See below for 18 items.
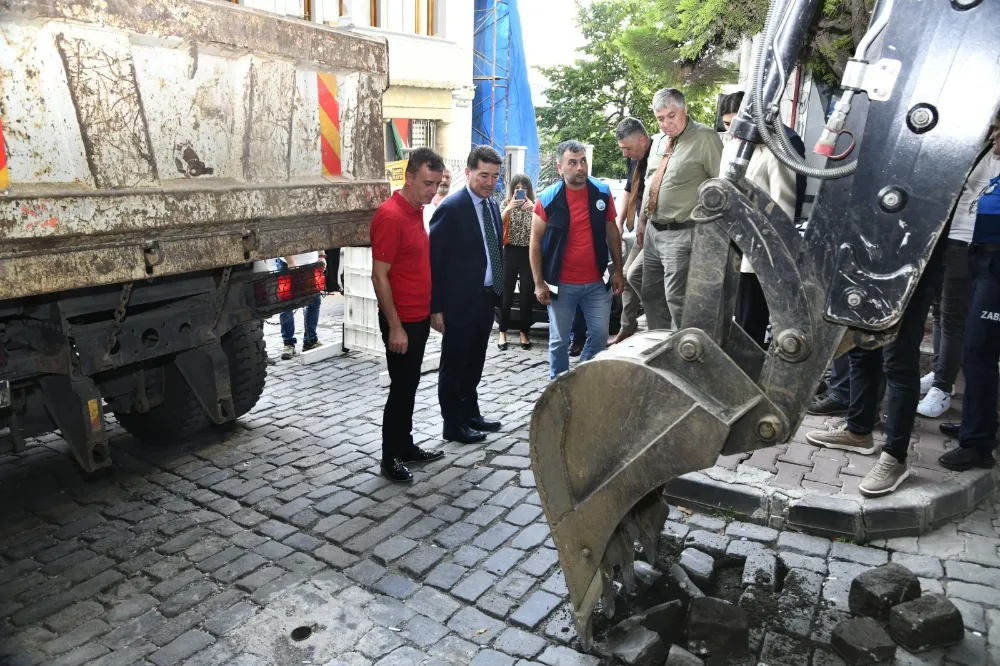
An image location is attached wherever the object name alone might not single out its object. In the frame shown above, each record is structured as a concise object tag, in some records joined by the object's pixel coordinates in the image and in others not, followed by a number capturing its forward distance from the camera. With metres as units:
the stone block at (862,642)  2.89
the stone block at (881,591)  3.15
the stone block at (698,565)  3.46
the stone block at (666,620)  3.06
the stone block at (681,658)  2.79
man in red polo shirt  4.40
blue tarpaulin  18.67
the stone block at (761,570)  3.42
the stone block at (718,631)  2.95
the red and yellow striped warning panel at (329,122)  4.23
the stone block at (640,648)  2.83
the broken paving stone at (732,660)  2.94
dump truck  3.02
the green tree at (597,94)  27.91
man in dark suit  5.01
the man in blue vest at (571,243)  5.70
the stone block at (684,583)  3.28
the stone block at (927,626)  2.96
